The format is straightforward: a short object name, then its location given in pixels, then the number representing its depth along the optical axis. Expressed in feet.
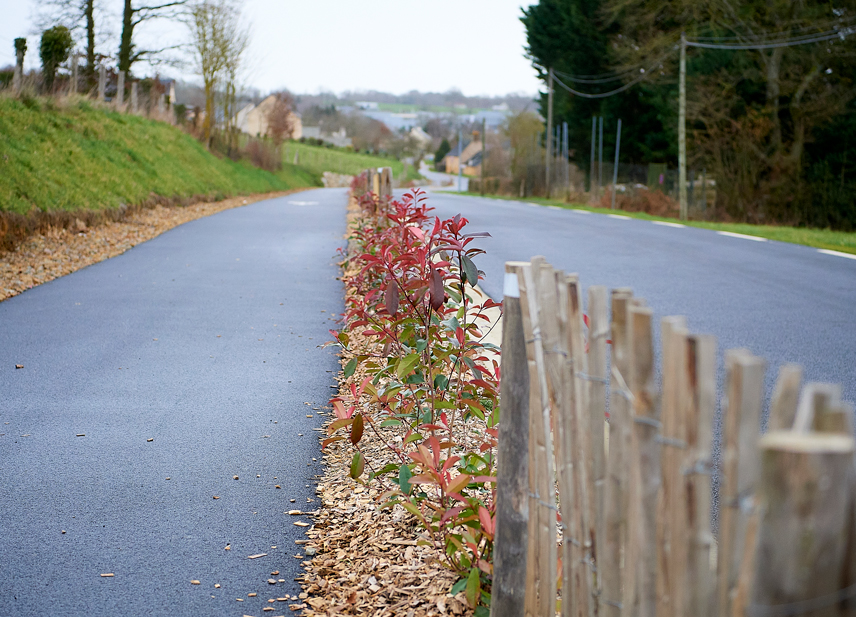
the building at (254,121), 323.37
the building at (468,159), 369.36
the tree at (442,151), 418.72
